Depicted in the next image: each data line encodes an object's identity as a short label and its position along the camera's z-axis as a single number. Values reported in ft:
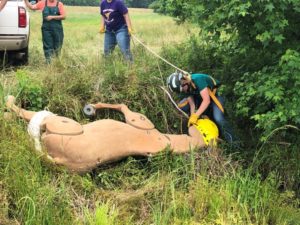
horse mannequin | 16.87
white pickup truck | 25.58
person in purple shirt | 24.54
